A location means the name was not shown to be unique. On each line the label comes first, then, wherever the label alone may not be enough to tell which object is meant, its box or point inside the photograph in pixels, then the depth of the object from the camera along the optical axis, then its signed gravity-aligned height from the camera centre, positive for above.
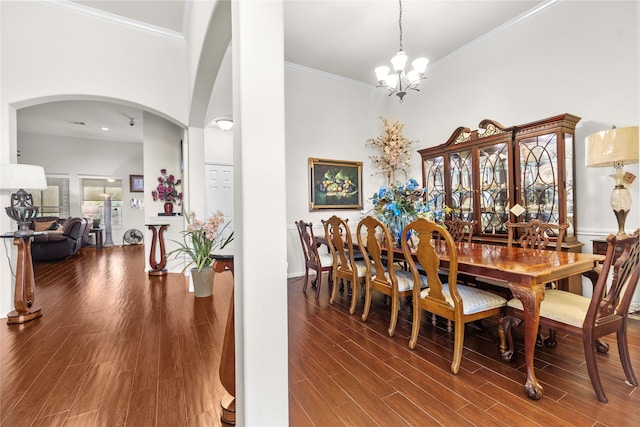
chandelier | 2.97 +1.54
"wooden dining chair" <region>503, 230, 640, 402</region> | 1.52 -0.63
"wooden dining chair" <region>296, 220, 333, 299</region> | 3.50 -0.61
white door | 4.96 +0.42
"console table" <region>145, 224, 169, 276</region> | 4.63 -0.66
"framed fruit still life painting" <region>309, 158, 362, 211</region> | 4.79 +0.48
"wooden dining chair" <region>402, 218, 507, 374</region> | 1.88 -0.65
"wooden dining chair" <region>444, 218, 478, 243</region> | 3.33 -0.24
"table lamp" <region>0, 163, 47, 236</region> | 2.70 +0.31
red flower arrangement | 5.18 +0.45
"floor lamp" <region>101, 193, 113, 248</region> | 8.55 -0.22
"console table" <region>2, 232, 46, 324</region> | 2.72 -0.65
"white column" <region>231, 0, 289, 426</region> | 1.09 +0.00
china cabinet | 2.99 +0.42
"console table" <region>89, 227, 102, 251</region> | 7.91 -0.58
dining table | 1.63 -0.41
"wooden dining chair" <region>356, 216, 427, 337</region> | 2.44 -0.65
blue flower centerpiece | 2.71 +0.03
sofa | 5.78 -0.58
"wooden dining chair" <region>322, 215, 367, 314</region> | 2.92 -0.61
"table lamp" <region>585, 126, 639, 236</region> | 2.30 +0.44
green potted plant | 3.48 -0.59
